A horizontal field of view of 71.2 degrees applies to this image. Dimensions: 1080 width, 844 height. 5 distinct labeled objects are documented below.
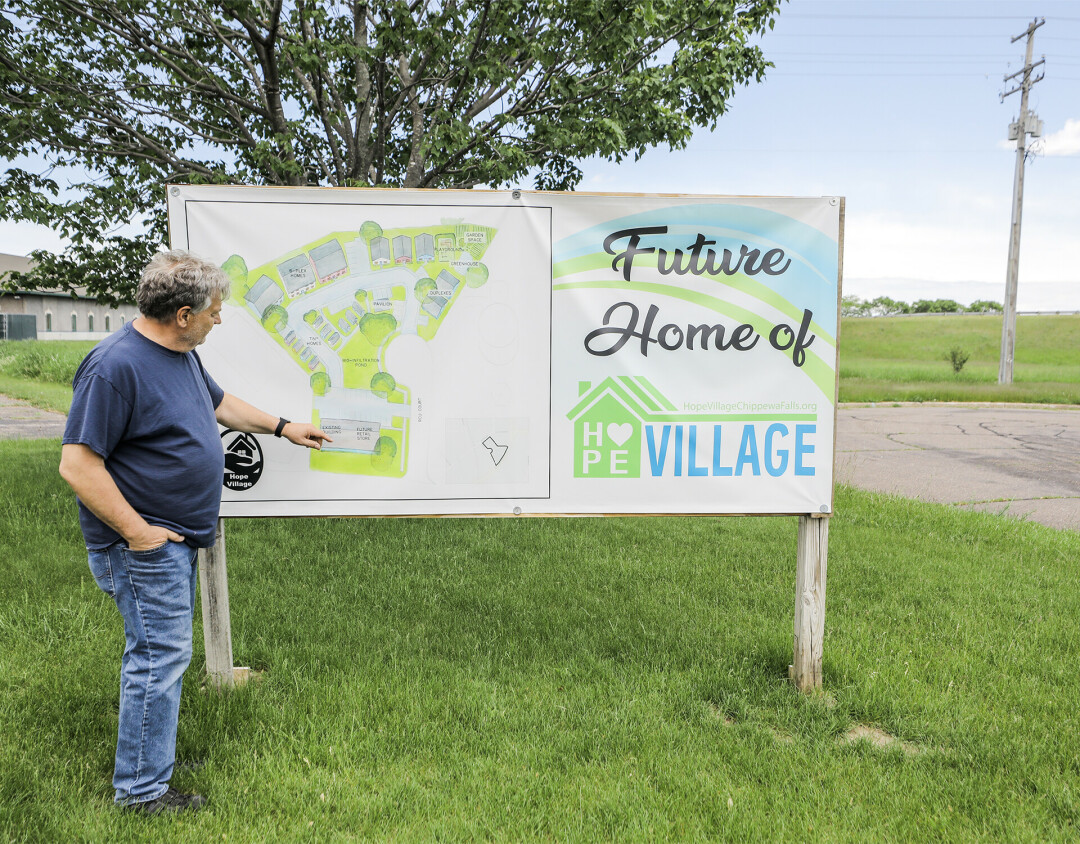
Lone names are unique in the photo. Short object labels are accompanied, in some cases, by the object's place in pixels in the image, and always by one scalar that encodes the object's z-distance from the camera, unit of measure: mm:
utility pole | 25859
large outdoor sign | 3424
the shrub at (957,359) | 31303
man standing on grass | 2400
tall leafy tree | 5699
